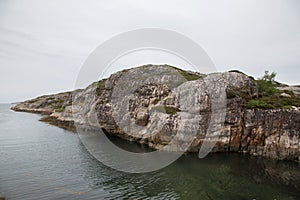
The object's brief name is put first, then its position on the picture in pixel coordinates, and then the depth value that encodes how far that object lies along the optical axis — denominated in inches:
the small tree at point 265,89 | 2282.9
